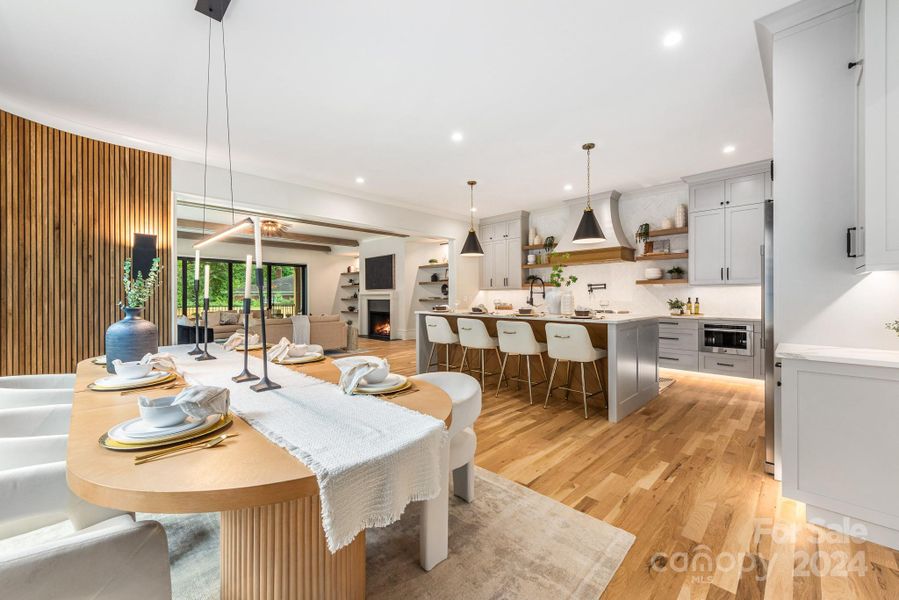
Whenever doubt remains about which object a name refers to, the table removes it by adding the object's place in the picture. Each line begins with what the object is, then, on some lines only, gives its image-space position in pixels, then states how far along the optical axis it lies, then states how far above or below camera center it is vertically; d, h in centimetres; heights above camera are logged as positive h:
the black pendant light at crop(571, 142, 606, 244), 403 +75
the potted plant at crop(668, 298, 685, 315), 534 -12
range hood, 564 +92
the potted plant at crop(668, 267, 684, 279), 542 +37
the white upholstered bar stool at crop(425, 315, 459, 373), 448 -40
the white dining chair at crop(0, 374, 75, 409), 168 -44
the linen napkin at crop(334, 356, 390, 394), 134 -26
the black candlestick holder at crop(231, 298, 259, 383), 153 -31
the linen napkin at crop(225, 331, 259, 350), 238 -27
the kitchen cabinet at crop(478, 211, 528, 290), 703 +96
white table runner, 78 -35
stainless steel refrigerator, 230 -20
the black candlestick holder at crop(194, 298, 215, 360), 205 -30
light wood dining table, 71 -37
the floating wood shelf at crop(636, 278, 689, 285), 527 +24
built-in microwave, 457 -52
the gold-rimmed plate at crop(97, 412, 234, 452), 88 -34
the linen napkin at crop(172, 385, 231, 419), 95 -26
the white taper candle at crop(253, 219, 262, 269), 135 +24
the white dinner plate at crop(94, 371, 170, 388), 145 -32
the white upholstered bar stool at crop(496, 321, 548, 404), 362 -41
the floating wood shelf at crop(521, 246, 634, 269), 560 +65
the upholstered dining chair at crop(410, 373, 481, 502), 156 -51
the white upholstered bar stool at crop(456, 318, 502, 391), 400 -40
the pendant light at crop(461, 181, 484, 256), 510 +73
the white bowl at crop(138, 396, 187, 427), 94 -29
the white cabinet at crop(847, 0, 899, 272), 160 +72
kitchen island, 322 -52
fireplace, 949 -52
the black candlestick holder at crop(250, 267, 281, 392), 137 -32
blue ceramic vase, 190 -19
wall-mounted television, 932 +69
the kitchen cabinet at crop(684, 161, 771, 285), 460 +95
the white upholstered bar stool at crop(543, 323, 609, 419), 322 -41
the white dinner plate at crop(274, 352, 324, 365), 188 -30
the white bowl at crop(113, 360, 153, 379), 151 -28
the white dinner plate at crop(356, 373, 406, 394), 134 -32
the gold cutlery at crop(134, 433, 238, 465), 83 -35
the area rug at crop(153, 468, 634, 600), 140 -109
